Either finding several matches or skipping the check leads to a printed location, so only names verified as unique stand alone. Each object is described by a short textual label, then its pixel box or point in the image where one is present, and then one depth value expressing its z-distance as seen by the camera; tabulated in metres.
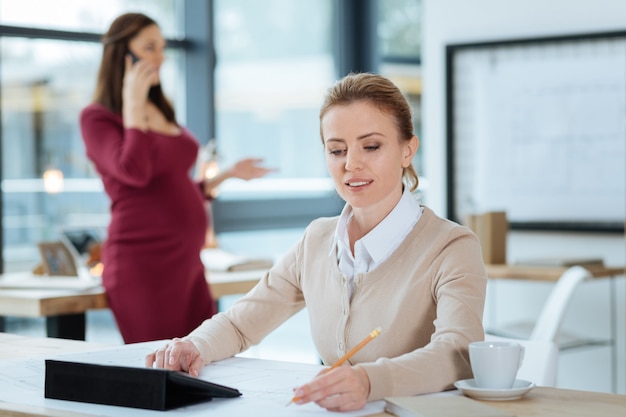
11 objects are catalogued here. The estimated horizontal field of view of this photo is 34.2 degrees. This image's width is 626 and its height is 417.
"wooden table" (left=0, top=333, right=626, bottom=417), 1.58
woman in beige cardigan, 1.97
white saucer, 1.66
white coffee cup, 1.68
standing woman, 3.39
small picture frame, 3.79
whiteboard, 4.55
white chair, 3.39
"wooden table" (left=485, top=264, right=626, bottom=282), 4.17
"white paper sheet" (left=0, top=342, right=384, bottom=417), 1.62
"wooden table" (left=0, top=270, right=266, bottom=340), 3.26
